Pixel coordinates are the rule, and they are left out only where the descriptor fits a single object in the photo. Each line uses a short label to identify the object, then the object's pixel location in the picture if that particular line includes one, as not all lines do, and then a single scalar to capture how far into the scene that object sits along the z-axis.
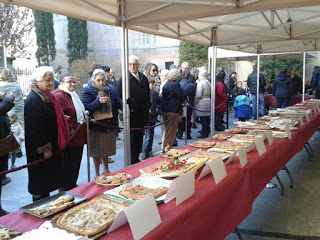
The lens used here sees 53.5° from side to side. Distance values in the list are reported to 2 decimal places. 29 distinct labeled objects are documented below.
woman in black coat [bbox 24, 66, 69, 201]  2.54
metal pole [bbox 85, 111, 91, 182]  3.17
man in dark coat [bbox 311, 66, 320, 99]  8.97
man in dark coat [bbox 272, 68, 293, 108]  8.90
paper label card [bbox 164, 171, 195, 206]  1.56
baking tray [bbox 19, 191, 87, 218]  1.47
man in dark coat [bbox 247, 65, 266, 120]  8.97
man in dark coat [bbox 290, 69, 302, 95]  10.09
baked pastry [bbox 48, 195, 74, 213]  1.48
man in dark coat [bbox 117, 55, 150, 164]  4.18
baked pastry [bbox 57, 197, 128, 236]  1.26
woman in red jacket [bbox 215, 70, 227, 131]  7.43
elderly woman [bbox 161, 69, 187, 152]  5.22
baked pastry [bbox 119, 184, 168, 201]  1.59
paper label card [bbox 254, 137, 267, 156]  2.55
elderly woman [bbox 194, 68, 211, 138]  6.76
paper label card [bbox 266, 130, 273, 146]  2.88
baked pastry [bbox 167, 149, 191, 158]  2.43
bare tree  13.27
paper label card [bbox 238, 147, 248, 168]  2.21
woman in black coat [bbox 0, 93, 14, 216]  2.89
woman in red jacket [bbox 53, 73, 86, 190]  3.22
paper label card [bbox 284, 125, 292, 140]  3.20
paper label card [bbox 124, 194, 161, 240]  1.22
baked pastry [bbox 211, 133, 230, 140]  3.16
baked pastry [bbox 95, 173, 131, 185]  1.83
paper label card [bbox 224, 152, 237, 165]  2.26
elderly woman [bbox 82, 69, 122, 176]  3.64
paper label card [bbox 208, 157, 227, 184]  1.89
